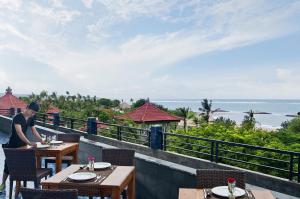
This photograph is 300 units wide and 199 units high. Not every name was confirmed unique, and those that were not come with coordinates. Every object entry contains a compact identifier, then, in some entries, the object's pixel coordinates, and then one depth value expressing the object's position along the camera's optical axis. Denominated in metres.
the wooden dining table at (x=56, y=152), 4.28
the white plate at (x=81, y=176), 2.82
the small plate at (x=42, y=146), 4.32
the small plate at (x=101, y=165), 3.21
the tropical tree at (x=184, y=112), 38.52
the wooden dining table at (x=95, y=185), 2.74
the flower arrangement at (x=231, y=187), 2.28
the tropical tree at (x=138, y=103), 55.43
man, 3.99
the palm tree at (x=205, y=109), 40.30
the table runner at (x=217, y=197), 2.33
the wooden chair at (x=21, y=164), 3.66
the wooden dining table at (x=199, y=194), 2.40
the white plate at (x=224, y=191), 2.34
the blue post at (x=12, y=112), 12.96
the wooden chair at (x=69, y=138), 5.03
